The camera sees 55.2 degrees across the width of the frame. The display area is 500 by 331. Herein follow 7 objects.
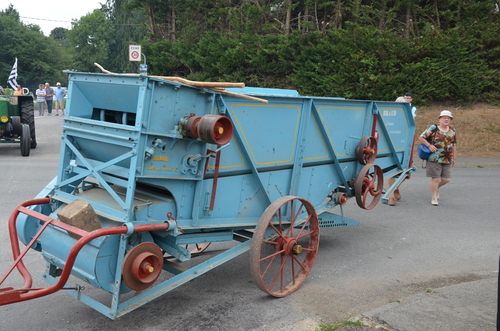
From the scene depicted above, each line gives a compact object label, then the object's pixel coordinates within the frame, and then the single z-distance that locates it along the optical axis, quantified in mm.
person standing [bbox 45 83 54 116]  26578
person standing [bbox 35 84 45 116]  26297
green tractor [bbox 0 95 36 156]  13352
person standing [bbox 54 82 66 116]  26734
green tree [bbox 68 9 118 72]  50656
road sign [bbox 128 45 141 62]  17891
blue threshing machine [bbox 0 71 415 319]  3877
